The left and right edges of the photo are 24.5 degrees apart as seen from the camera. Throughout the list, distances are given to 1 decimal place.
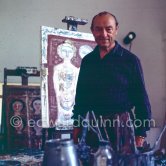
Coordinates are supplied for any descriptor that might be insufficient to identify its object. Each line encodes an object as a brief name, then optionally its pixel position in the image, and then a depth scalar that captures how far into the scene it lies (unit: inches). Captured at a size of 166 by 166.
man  108.7
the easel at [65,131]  154.9
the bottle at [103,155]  69.9
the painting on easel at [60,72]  157.6
